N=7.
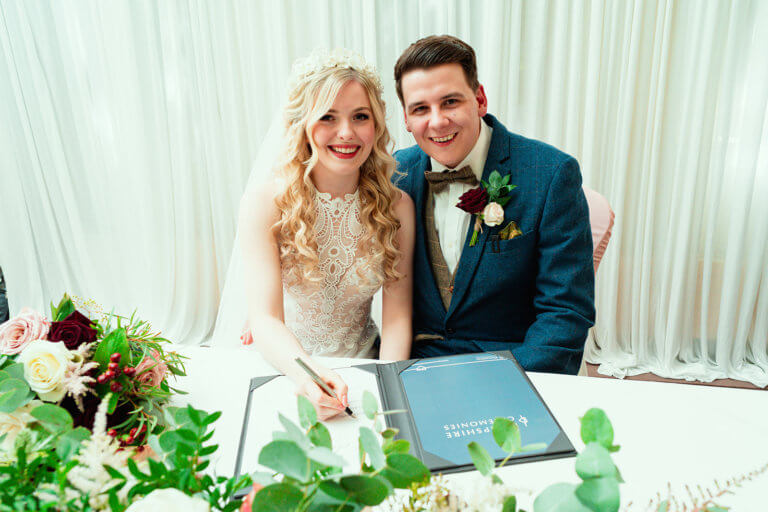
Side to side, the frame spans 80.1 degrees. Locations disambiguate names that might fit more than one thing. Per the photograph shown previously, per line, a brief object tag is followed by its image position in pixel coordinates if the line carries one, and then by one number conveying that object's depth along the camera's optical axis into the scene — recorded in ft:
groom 4.87
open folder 2.62
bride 4.75
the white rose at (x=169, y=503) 1.10
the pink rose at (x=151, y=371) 2.87
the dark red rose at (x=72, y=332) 2.72
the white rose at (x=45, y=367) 2.43
